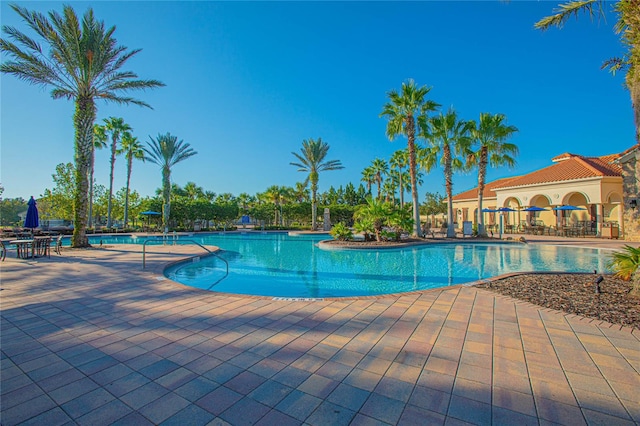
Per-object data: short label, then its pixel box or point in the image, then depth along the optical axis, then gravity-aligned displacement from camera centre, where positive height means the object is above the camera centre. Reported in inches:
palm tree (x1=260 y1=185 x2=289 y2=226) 1509.6 +153.5
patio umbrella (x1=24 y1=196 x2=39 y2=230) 463.2 +9.5
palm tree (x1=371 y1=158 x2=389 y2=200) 1608.0 +307.8
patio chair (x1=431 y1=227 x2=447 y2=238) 857.5 -33.4
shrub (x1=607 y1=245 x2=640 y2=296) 234.4 -34.6
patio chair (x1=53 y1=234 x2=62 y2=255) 456.4 -41.2
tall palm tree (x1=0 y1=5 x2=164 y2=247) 451.5 +271.9
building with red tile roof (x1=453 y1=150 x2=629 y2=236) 754.8 +87.7
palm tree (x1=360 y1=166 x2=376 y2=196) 1669.7 +282.2
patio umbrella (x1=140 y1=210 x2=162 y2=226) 1048.8 +33.2
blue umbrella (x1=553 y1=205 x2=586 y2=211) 783.7 +42.1
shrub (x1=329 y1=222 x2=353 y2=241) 679.1 -26.1
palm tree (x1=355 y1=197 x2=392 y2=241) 646.5 +17.2
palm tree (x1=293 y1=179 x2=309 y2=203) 1799.7 +204.2
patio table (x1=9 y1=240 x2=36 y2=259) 415.5 -43.3
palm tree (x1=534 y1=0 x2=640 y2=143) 194.5 +145.0
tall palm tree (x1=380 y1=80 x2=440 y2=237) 680.4 +276.6
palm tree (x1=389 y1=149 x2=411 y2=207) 1280.4 +292.6
